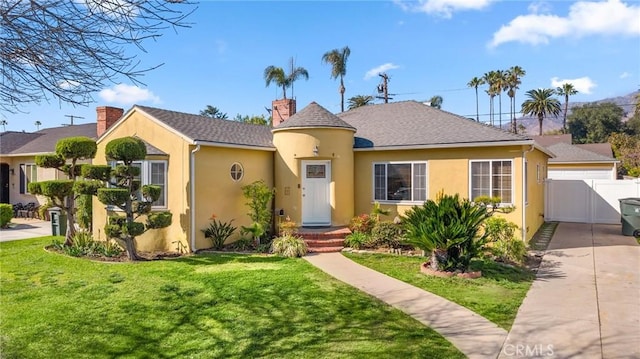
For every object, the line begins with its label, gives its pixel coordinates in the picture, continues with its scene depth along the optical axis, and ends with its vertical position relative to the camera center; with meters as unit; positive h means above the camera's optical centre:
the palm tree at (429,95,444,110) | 52.74 +10.59
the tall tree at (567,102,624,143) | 61.34 +9.06
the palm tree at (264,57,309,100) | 35.19 +9.40
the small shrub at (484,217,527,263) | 10.66 -1.74
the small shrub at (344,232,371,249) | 12.69 -1.94
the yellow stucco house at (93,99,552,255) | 12.44 +0.52
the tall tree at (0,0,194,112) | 4.38 +1.61
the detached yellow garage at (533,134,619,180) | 24.86 +0.79
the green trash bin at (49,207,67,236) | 15.56 -1.58
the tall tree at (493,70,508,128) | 54.73 +13.45
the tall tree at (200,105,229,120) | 58.56 +10.23
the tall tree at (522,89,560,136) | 54.06 +10.30
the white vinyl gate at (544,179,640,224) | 18.17 -0.96
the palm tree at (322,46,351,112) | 38.34 +11.67
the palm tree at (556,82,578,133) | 57.69 +12.86
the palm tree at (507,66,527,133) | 54.06 +13.73
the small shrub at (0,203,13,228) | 17.86 -1.42
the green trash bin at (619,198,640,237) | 14.39 -1.39
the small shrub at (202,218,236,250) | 12.63 -1.66
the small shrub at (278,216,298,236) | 12.55 -1.50
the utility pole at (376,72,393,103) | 32.87 +7.80
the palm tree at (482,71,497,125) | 55.42 +13.62
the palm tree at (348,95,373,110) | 48.09 +9.79
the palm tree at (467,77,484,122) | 57.08 +13.94
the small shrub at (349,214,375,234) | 13.24 -1.47
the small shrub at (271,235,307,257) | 11.58 -1.95
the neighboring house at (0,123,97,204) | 22.08 +1.17
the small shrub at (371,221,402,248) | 12.53 -1.75
